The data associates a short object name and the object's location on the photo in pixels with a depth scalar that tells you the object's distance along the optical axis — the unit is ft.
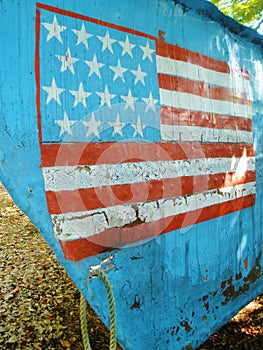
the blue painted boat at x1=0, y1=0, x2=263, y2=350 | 4.20
